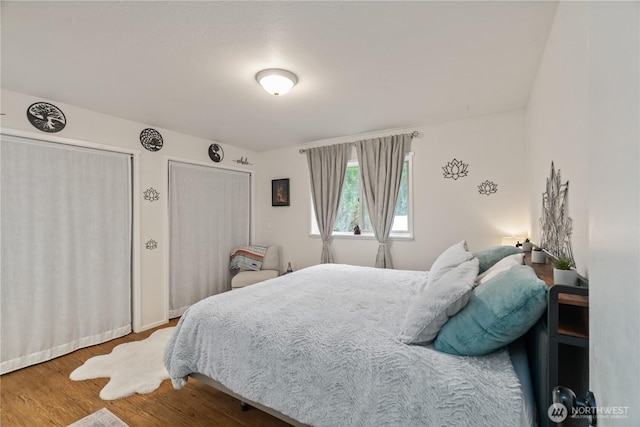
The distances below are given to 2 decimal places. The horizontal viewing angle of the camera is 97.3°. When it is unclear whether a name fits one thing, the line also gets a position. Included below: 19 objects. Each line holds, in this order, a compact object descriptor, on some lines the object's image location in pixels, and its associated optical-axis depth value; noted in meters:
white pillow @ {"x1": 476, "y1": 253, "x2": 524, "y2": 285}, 1.68
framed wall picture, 4.55
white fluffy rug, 2.14
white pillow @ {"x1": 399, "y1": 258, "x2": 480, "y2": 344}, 1.33
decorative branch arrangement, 1.51
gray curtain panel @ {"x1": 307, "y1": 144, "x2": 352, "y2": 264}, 4.03
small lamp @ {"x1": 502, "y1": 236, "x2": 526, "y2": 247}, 2.93
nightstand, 1.02
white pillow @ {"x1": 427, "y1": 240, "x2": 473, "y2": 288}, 2.07
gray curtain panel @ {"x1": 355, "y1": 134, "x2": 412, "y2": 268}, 3.60
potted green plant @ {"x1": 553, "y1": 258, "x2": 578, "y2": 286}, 1.17
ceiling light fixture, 2.15
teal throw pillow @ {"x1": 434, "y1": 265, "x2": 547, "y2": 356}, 1.12
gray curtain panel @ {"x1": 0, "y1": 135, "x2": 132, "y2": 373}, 2.44
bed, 1.12
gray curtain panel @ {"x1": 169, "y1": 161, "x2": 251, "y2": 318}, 3.69
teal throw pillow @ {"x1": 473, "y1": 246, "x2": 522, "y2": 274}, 2.21
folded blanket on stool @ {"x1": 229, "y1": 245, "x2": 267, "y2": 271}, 4.29
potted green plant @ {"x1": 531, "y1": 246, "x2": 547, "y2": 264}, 1.79
